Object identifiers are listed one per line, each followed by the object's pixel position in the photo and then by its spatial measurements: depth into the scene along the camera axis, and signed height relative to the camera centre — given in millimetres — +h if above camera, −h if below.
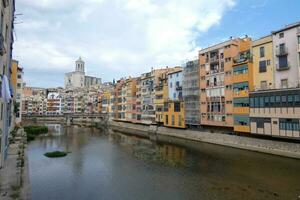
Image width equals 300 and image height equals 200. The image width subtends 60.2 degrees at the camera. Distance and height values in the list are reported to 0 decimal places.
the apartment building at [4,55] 20016 +4919
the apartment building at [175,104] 68688 +1742
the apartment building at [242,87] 48125 +4335
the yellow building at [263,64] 45062 +8241
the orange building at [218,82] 52969 +6048
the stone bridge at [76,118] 114875 -3873
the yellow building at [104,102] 125725 +4192
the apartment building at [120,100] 106688 +4517
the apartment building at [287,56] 40594 +8824
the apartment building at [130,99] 97019 +4259
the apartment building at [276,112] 38906 -392
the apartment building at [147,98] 84062 +4189
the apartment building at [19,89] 77850 +6670
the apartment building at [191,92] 62906 +4433
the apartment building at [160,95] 77625 +4533
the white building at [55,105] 169250 +3585
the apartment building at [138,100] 91794 +3643
